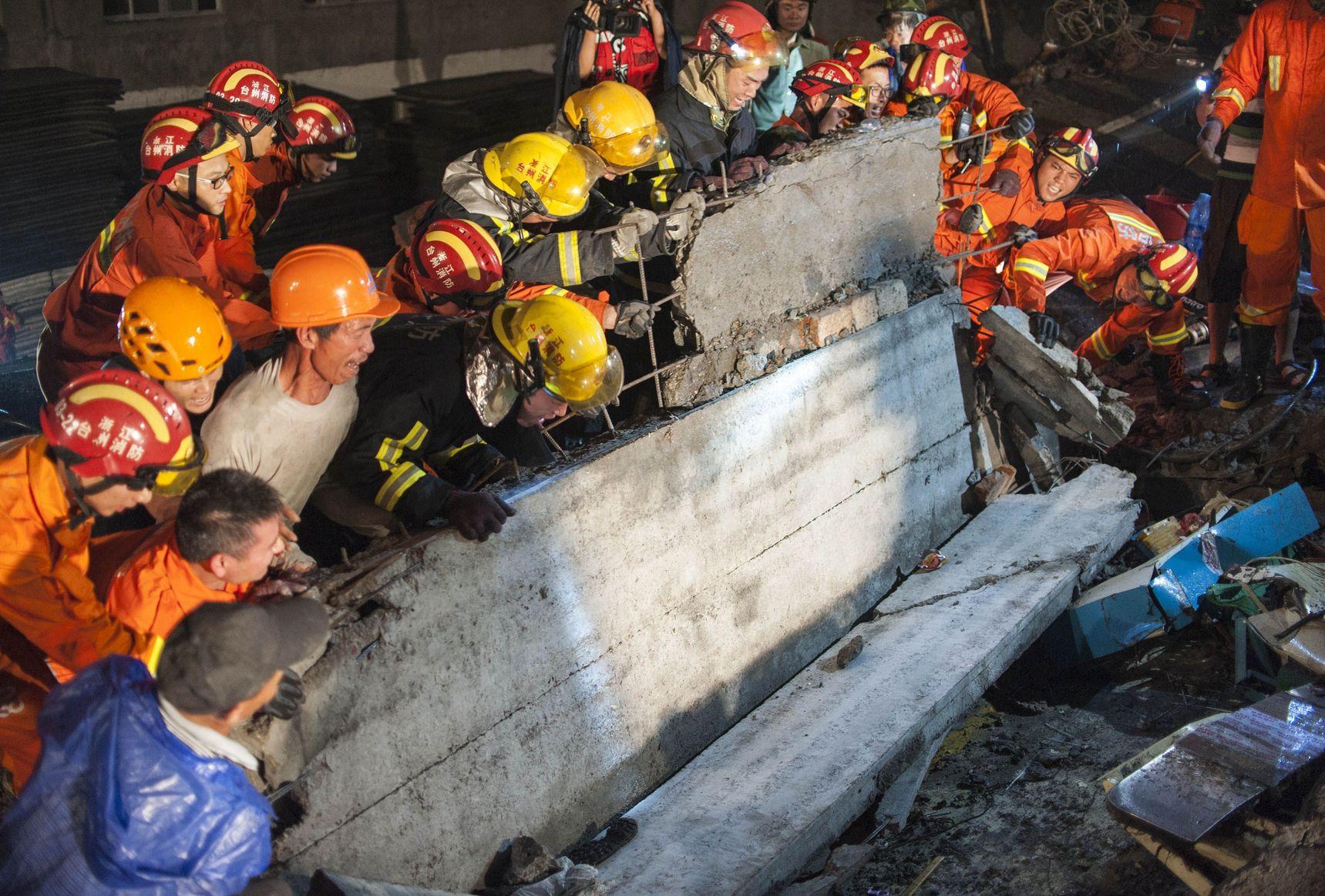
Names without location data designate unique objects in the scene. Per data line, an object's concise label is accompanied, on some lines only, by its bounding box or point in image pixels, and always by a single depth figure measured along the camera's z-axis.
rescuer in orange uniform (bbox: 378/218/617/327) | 4.84
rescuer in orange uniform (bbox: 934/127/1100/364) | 7.57
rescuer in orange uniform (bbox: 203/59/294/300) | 5.24
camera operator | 6.37
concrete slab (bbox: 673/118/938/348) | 5.26
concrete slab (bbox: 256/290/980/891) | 3.69
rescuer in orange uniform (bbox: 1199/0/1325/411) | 6.97
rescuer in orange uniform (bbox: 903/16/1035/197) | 7.71
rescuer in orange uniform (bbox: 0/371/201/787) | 3.33
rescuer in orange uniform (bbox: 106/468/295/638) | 3.16
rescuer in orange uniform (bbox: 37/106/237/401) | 4.74
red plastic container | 9.36
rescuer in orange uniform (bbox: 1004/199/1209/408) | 7.43
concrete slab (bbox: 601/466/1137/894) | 4.18
